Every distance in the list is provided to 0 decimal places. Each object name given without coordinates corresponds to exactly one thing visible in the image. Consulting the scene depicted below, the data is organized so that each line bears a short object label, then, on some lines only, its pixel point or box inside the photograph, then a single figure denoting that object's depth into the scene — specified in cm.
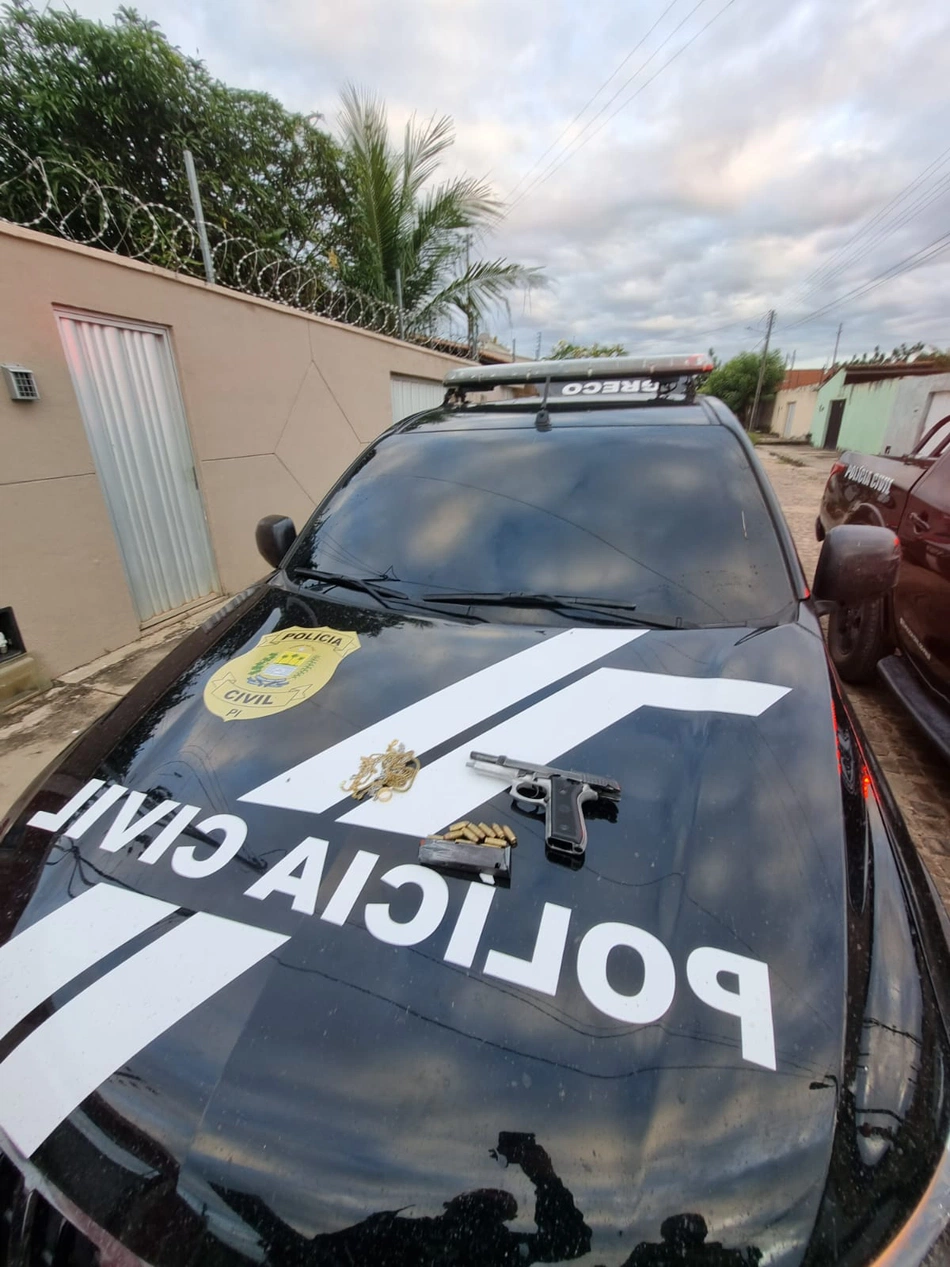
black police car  70
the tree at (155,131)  575
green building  1430
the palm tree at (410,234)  681
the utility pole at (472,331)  803
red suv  257
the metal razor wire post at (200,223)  413
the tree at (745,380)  3553
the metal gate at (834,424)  2212
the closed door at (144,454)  365
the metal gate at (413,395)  749
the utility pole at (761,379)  3406
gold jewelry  120
